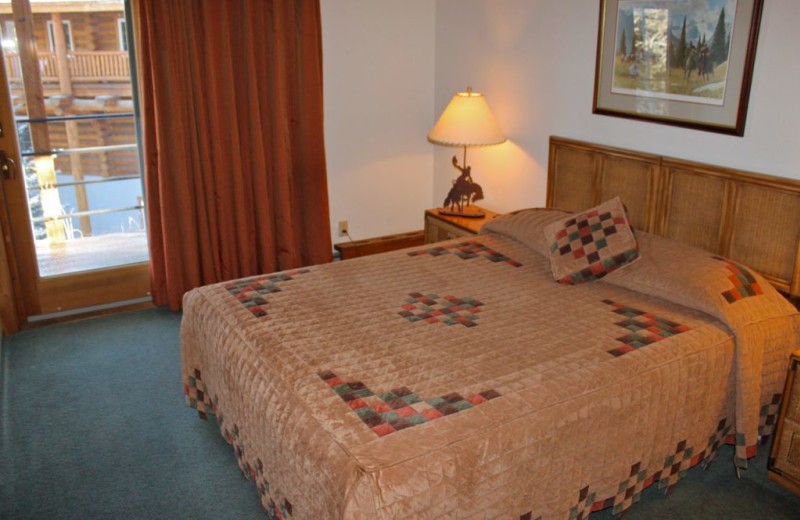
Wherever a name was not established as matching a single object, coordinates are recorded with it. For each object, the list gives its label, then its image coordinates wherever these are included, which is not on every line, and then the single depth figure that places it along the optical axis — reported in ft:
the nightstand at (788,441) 8.21
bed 6.44
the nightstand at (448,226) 13.24
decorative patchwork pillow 9.77
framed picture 9.61
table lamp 13.16
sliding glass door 12.21
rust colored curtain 12.60
